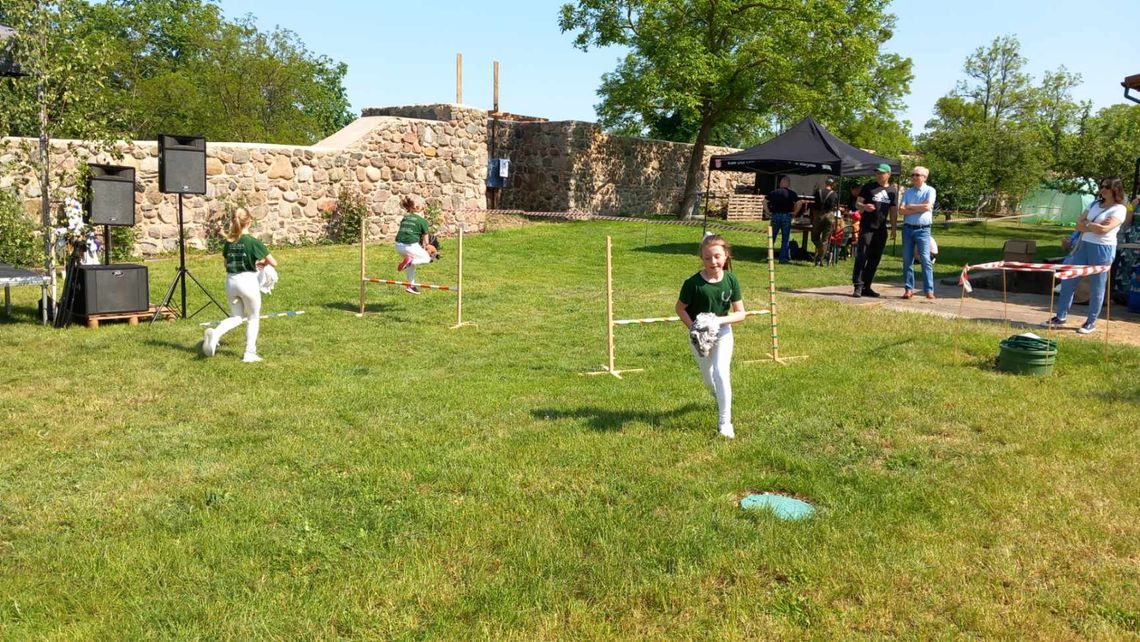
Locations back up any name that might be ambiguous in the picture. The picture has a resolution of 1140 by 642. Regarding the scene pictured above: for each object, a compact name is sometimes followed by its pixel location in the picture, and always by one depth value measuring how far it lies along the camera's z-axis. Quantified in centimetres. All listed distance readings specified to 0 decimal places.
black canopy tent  1758
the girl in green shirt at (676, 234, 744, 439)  593
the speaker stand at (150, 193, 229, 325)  1030
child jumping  1170
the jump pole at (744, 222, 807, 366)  829
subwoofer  998
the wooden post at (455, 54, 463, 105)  2250
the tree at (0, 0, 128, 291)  961
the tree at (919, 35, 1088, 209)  3114
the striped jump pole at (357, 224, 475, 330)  1018
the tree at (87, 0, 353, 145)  3134
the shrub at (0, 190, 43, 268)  1010
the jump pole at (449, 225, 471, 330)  1030
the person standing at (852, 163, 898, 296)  1252
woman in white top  923
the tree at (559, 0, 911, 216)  2455
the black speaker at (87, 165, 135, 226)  1027
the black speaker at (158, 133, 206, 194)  1050
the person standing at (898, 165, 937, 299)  1152
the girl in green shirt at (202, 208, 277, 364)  839
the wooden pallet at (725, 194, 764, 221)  3036
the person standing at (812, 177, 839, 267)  1739
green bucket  772
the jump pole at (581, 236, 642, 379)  791
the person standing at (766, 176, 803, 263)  1769
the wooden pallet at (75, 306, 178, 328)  999
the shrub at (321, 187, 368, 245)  1816
